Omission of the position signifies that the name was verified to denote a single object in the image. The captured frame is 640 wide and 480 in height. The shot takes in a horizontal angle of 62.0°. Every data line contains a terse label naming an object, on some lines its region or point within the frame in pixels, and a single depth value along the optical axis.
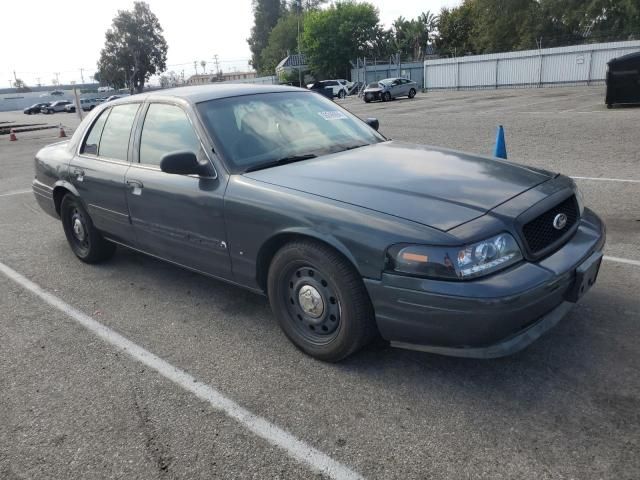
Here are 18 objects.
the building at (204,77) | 120.94
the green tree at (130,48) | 83.69
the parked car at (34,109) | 55.53
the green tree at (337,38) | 64.25
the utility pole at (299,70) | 58.17
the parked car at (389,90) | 31.95
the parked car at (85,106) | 53.31
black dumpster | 15.54
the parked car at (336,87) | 41.28
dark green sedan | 2.57
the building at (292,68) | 64.25
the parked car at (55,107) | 54.03
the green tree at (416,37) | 67.81
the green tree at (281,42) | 84.50
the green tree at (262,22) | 98.94
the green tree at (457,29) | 63.22
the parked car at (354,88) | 46.33
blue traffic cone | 7.30
